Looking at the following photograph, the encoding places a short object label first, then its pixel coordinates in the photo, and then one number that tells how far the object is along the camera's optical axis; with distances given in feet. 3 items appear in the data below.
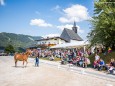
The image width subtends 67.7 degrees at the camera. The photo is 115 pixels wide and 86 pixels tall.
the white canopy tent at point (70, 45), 72.64
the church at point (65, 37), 117.14
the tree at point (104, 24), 36.70
